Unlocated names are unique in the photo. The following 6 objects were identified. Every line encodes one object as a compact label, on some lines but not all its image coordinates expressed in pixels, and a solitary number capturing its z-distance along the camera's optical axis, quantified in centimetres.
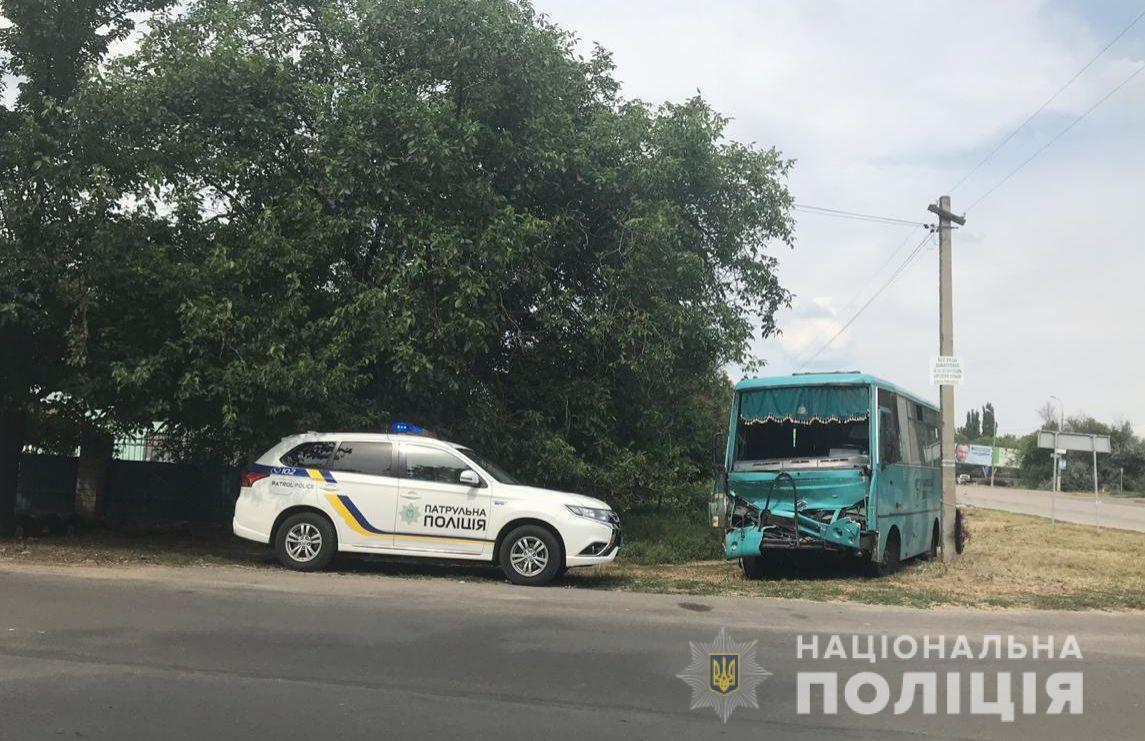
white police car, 1250
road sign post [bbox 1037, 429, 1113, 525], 2762
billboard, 10118
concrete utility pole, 1582
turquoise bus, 1360
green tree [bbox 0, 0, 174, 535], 1286
